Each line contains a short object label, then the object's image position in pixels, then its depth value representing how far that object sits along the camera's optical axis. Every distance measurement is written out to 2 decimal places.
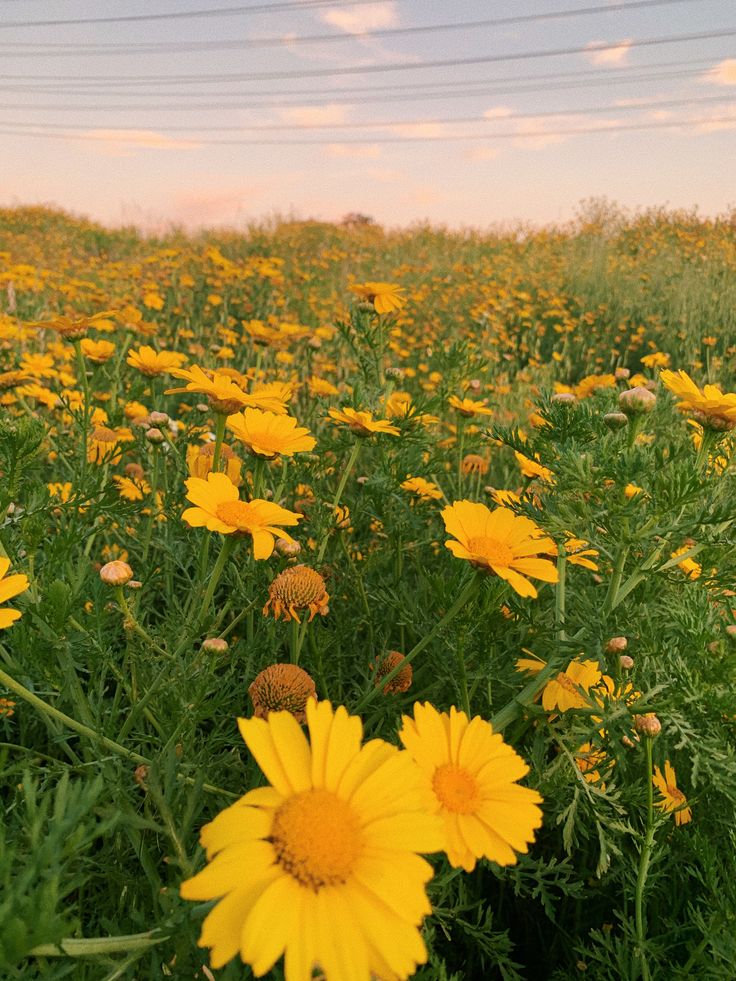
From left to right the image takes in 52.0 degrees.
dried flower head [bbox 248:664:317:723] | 0.29
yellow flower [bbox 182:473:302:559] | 0.29
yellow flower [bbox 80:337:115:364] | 0.56
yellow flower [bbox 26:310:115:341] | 0.43
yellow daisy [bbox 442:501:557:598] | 0.28
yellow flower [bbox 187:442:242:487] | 0.39
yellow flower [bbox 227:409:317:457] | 0.34
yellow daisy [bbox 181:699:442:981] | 0.17
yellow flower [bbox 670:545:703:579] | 0.37
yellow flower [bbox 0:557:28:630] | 0.22
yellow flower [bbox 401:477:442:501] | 0.54
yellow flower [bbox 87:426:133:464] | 0.54
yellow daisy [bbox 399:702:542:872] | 0.21
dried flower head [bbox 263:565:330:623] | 0.33
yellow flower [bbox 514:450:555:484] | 0.41
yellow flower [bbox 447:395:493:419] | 0.55
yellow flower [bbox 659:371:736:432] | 0.32
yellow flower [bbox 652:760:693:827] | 0.33
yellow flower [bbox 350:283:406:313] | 0.56
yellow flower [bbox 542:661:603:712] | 0.31
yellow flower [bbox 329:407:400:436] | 0.41
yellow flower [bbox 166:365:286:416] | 0.34
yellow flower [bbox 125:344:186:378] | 0.53
